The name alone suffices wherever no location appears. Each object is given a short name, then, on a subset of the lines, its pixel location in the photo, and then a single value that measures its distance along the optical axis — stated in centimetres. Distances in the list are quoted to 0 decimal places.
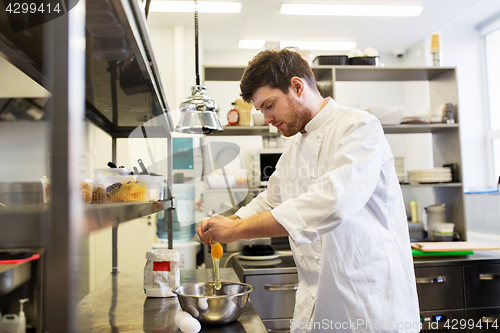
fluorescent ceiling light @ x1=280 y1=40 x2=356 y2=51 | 434
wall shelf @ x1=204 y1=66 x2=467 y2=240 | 279
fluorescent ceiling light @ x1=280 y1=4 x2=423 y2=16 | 352
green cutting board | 243
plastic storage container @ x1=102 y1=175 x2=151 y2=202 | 87
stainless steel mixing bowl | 108
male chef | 102
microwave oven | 286
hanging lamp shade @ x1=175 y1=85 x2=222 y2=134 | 155
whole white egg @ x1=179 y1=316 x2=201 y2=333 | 104
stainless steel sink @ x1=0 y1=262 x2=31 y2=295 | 155
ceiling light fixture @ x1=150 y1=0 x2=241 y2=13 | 341
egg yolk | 127
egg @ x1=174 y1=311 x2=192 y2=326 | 108
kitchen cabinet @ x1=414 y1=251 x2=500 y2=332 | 227
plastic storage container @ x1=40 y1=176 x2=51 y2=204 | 74
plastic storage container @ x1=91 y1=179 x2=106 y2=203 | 83
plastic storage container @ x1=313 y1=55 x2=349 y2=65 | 282
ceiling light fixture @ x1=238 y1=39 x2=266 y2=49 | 430
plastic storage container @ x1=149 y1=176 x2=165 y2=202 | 107
